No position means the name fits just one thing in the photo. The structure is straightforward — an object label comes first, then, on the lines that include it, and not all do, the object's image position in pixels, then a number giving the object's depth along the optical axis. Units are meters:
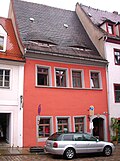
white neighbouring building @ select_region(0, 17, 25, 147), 16.80
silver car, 13.41
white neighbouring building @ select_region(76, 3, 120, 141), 21.11
